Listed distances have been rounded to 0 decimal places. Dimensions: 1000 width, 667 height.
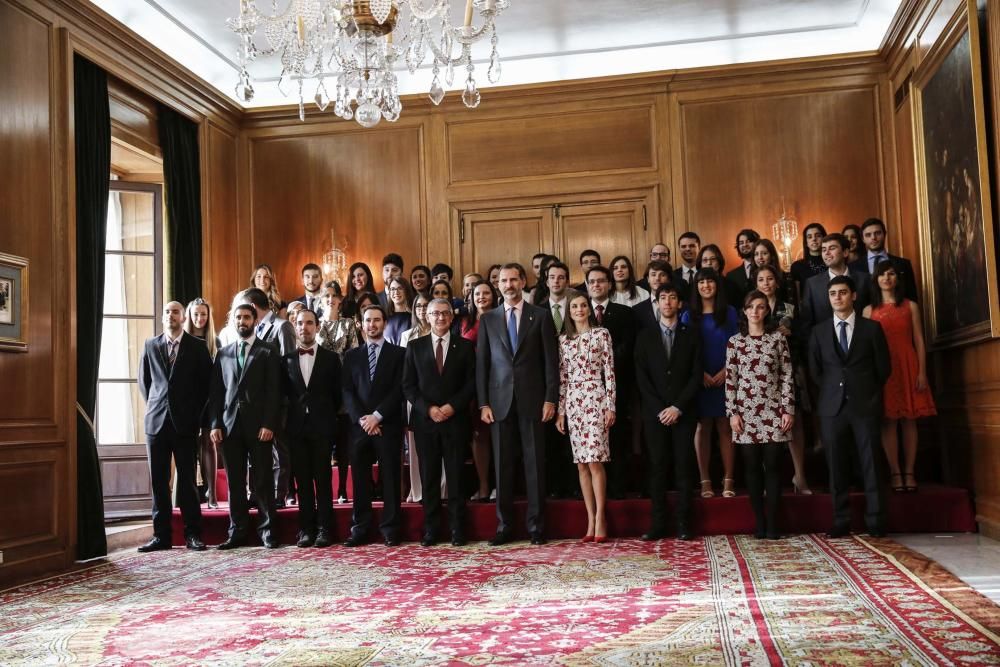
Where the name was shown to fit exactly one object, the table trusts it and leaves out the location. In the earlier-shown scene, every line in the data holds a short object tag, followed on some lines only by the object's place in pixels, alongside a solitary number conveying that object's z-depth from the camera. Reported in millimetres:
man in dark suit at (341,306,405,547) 6402
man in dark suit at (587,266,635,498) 6547
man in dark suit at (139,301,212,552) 6594
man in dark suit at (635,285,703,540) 6090
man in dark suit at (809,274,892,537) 5996
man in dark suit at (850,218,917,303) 7020
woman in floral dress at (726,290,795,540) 6004
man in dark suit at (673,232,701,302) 7688
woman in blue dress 6383
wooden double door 9102
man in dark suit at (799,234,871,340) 6816
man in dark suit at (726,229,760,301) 7387
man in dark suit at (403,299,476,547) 6355
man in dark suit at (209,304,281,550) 6496
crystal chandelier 4875
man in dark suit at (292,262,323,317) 8180
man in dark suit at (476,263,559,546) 6227
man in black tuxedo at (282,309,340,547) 6477
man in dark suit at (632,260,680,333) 6577
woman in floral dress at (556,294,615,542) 6090
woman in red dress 6363
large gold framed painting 5879
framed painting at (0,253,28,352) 5738
